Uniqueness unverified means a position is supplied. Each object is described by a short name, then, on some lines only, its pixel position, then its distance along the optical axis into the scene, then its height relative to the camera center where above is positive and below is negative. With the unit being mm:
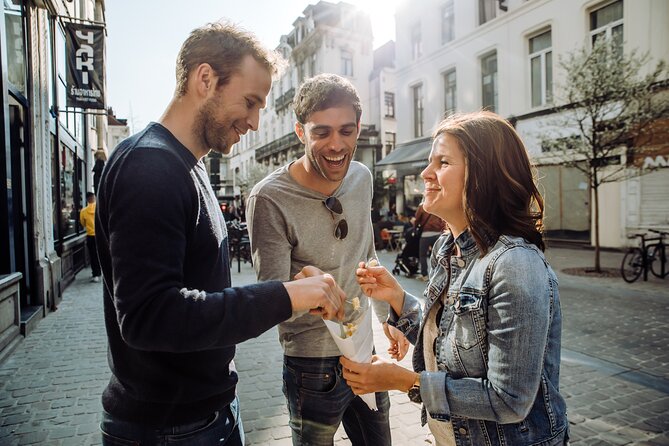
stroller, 9922 -1121
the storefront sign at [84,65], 8703 +3088
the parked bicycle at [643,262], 8906 -1254
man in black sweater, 1117 -170
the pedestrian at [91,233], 10375 -426
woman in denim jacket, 1318 -348
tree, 9500 +2282
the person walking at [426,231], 9291 -521
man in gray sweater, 1884 -138
